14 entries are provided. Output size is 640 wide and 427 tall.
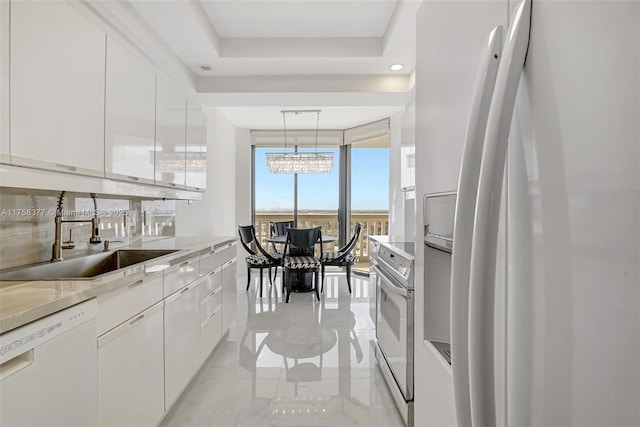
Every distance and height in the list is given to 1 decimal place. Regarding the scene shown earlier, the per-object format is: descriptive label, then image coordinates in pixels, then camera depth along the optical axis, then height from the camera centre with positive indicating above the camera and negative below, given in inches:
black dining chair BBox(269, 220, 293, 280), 216.5 -8.1
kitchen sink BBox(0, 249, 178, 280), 59.6 -11.2
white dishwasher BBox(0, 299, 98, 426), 34.4 -19.3
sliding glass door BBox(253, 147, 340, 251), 231.8 +17.8
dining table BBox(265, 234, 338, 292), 178.7 -37.5
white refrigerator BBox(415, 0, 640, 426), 13.4 -0.6
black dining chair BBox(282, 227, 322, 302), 159.0 -23.0
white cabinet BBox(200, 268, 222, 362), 89.2 -29.4
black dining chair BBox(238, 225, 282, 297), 170.4 -23.6
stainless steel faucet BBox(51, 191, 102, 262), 66.8 -3.8
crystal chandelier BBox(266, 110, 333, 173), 186.4 +33.0
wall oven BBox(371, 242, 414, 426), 66.4 -25.3
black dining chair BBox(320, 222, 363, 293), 174.4 -24.1
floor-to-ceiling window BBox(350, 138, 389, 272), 225.1 +28.9
